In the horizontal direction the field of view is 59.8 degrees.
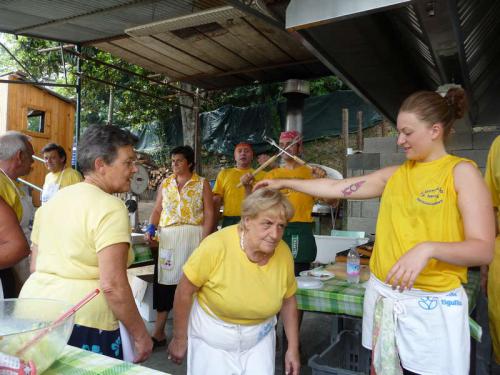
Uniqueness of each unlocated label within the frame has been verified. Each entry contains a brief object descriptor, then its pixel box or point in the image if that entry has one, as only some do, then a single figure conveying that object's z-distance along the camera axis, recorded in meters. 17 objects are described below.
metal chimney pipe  6.81
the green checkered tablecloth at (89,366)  1.16
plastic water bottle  2.69
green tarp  10.80
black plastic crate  2.44
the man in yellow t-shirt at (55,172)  5.54
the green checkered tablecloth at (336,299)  2.33
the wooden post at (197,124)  6.71
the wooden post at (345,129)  8.62
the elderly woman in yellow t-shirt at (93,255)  1.65
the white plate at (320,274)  2.73
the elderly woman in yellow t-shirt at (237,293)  1.95
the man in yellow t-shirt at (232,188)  4.54
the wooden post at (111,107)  13.03
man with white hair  2.54
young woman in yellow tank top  1.59
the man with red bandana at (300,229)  3.65
